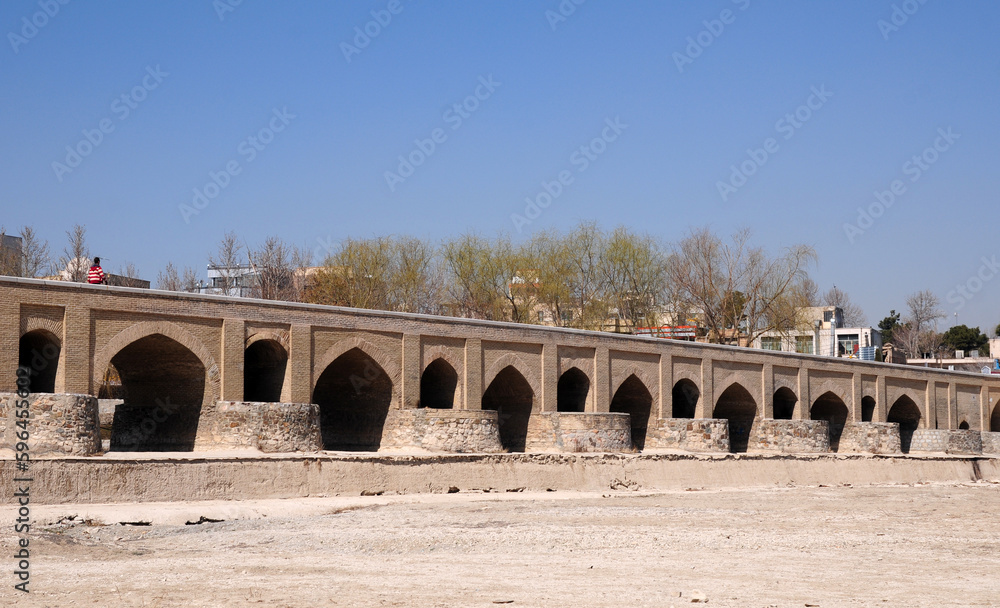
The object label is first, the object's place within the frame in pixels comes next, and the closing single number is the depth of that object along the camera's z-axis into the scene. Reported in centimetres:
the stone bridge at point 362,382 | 1997
